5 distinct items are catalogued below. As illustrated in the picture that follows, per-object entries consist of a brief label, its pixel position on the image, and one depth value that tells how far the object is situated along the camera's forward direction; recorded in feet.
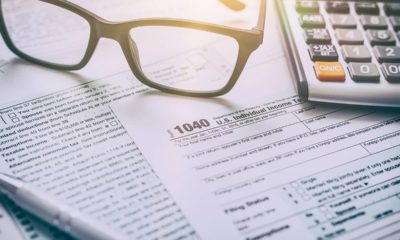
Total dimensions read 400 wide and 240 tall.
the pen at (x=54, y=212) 1.00
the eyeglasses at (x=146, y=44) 1.37
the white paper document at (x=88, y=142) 1.07
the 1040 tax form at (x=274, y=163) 1.08
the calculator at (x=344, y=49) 1.35
